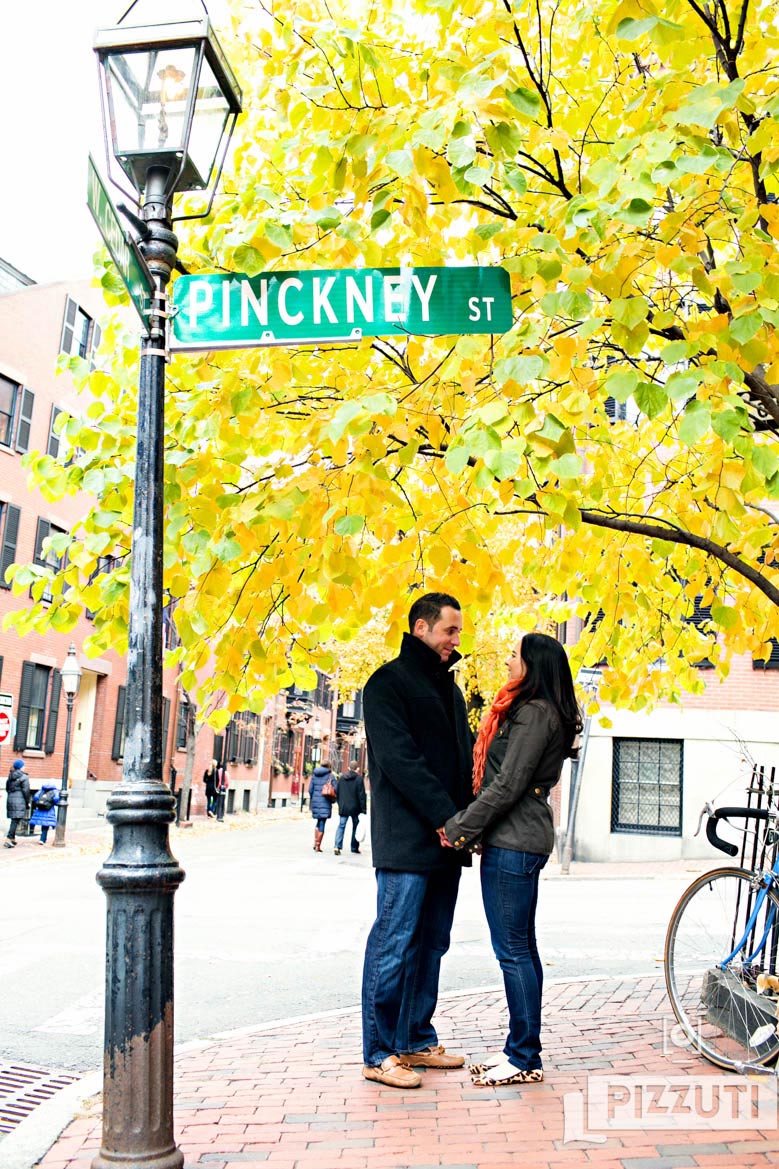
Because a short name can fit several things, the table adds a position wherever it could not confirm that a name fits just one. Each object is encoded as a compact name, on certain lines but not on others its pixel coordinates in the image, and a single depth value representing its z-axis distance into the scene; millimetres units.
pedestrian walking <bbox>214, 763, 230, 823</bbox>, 39878
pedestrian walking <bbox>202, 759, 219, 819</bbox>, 39594
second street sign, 3988
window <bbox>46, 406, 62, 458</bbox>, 30836
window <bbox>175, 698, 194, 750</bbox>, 34031
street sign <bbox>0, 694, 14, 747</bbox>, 20016
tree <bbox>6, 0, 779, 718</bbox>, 3973
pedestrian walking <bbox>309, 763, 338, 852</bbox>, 23855
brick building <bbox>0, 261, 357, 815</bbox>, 29250
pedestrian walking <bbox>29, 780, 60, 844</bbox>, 23047
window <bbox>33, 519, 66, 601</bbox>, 29550
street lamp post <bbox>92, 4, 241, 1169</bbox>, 3564
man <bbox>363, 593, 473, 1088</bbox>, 5145
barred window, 24250
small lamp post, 23125
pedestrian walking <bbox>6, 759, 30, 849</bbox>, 23172
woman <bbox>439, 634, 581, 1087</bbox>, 5086
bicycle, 5312
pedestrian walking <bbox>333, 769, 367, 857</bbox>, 22375
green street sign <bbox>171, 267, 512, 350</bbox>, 4277
